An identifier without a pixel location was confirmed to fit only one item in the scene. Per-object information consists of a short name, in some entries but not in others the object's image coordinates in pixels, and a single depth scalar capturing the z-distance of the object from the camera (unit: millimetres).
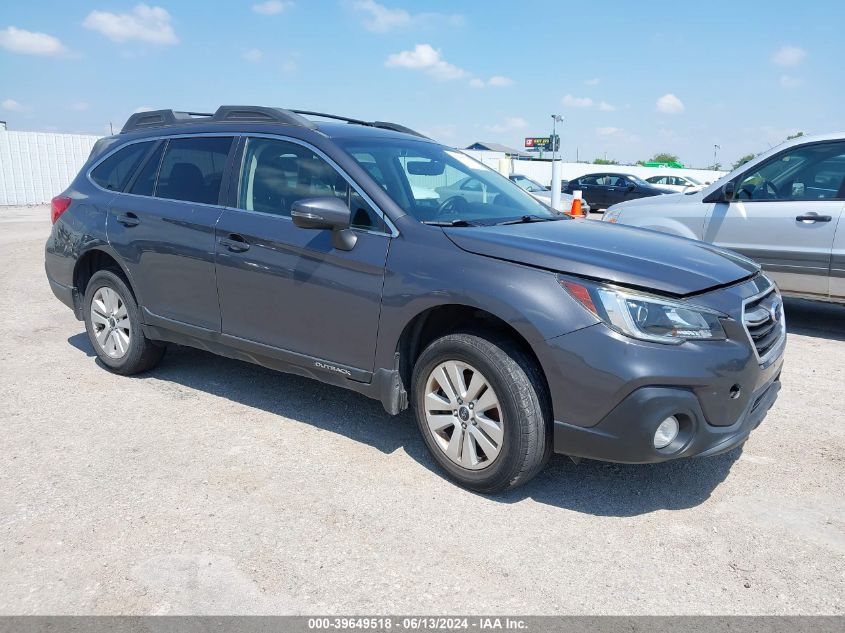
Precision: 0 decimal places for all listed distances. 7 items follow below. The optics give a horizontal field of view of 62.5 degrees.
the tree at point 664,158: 107300
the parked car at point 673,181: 26139
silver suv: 6352
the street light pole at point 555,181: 14016
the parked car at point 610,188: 23531
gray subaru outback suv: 3053
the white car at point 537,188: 15690
